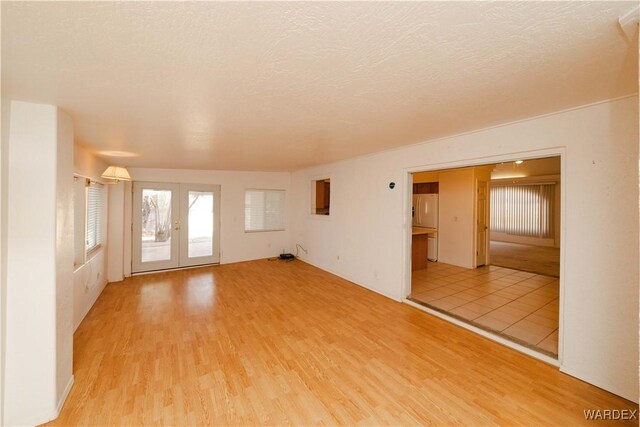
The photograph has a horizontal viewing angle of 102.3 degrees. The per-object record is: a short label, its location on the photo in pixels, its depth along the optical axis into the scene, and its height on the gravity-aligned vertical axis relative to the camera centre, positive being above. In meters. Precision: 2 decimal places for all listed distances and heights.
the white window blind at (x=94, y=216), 4.02 -0.08
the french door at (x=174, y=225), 5.64 -0.31
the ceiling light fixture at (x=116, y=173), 3.90 +0.59
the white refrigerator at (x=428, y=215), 6.84 -0.04
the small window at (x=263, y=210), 6.90 +0.07
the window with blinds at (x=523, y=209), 9.18 +0.20
